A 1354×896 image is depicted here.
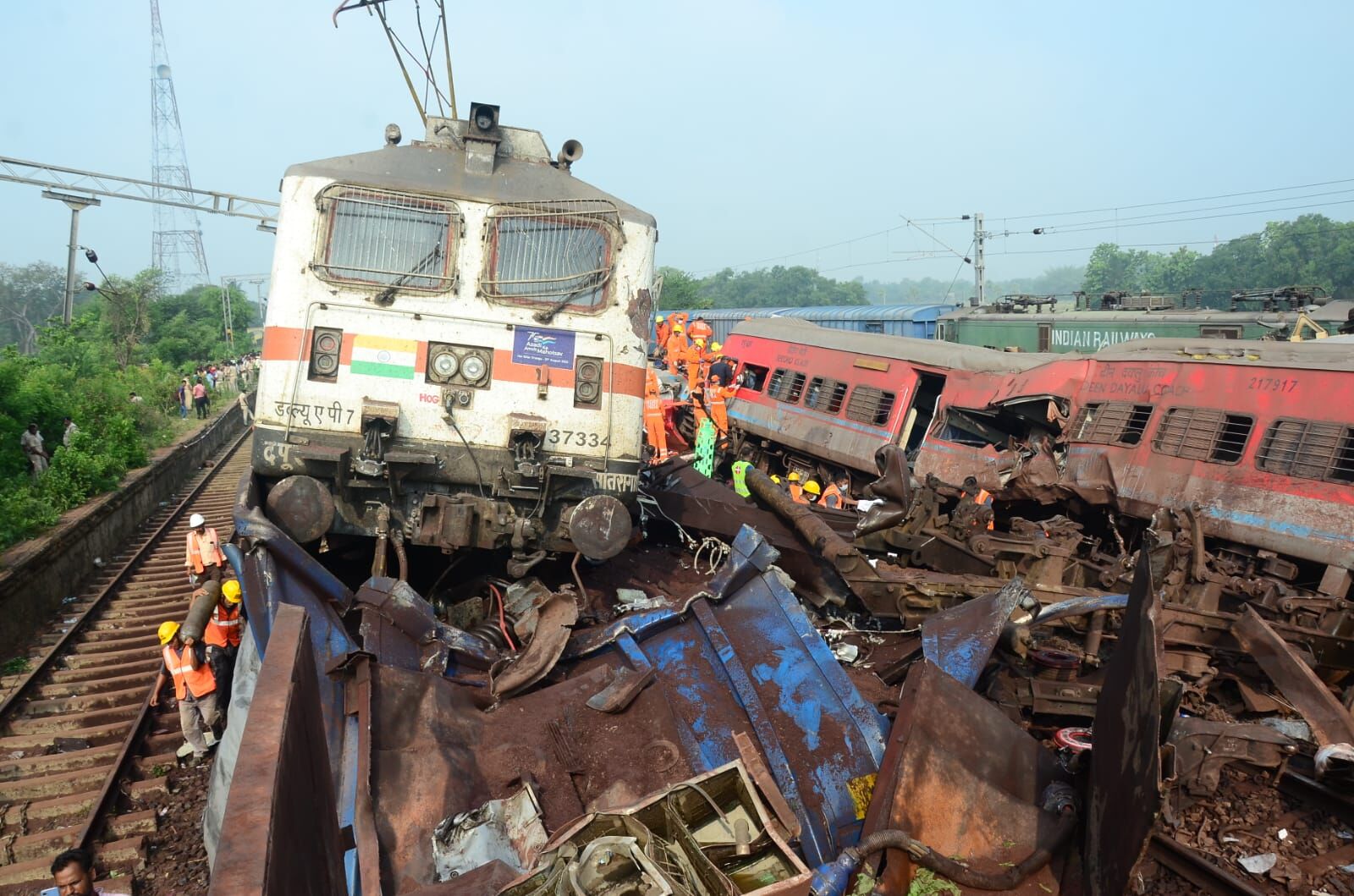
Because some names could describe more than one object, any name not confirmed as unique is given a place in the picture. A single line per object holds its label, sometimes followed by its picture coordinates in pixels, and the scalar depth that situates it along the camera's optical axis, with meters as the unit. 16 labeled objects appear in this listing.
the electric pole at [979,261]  36.55
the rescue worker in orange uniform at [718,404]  16.20
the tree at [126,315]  30.88
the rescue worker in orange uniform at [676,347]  17.19
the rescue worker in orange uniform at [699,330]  16.95
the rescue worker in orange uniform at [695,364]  17.19
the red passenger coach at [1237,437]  8.61
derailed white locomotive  6.65
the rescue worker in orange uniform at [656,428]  13.29
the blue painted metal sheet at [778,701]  4.51
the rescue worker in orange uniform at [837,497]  13.16
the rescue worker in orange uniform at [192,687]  6.91
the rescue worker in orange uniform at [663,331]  17.64
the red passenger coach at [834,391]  14.20
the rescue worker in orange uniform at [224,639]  7.29
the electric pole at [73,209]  25.17
